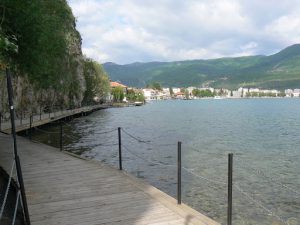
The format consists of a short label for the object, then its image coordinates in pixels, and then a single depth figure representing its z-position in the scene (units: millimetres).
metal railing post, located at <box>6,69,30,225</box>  3807
